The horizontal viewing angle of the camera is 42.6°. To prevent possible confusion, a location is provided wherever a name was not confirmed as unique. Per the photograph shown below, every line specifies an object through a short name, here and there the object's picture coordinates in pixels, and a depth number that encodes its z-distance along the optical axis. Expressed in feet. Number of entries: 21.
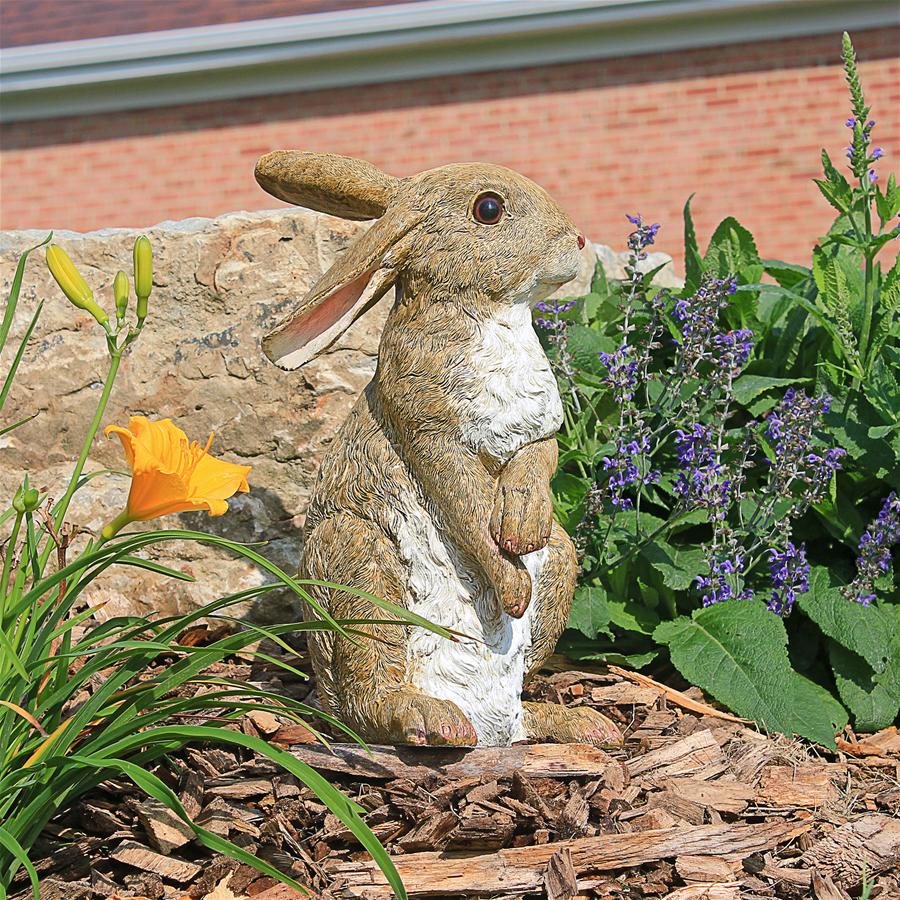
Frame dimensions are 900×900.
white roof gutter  25.12
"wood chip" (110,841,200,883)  7.43
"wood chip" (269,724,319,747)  8.59
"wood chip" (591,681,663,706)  10.06
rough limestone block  11.59
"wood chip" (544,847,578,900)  7.18
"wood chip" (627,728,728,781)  8.82
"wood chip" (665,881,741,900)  7.39
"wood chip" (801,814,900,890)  7.97
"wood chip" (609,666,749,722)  10.14
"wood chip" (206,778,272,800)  8.02
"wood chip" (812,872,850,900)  7.63
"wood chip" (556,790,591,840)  7.73
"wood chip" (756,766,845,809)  8.70
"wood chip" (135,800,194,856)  7.55
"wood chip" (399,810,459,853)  7.50
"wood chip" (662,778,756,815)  8.43
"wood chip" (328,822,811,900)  7.24
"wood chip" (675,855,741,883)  7.55
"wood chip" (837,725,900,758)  10.10
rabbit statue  8.18
